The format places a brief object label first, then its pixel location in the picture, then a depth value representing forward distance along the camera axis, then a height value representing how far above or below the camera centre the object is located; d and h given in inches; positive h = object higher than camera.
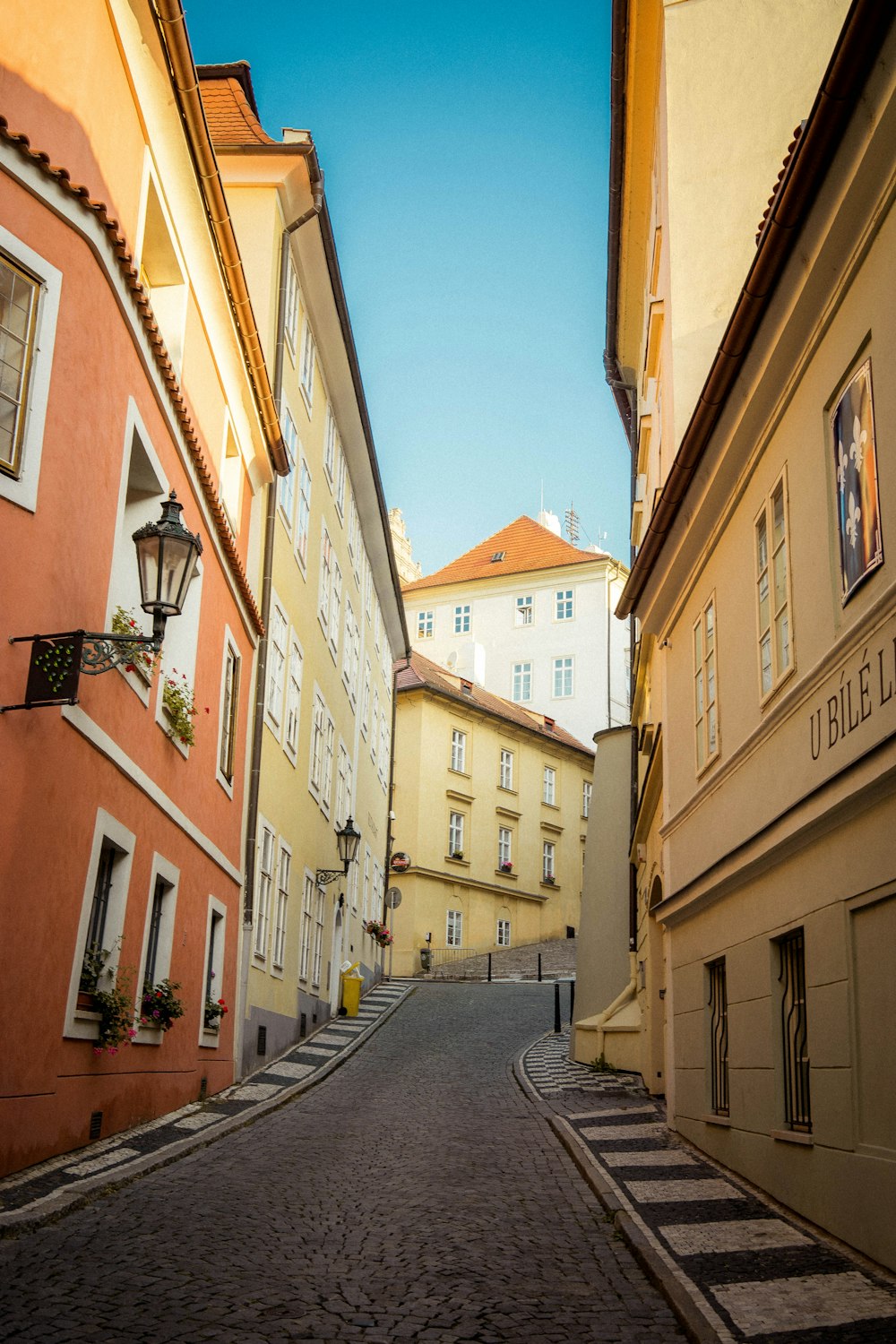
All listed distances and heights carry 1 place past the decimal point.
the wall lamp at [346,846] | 942.4 +122.9
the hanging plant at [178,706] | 492.1 +111.7
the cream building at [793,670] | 284.4 +100.8
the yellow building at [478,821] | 1777.8 +289.7
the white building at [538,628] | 2325.3 +701.0
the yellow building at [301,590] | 726.5 +281.4
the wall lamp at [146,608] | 327.9 +105.4
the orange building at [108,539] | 332.8 +134.8
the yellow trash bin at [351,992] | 1012.5 +26.0
